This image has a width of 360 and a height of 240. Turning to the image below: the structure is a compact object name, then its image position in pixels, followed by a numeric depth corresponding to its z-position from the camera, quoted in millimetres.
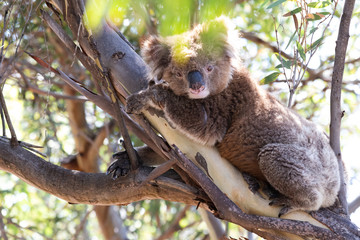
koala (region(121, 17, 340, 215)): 4992
